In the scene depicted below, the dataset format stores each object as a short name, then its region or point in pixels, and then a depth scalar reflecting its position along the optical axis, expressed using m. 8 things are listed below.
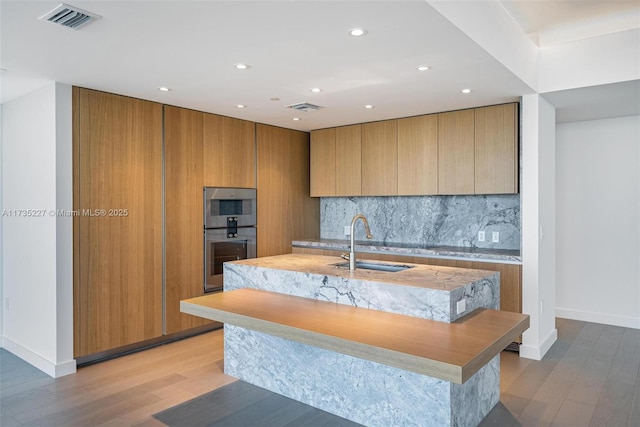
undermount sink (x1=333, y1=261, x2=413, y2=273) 3.32
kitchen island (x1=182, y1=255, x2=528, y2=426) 2.15
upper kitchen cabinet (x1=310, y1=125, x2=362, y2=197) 5.48
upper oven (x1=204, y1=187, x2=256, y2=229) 4.75
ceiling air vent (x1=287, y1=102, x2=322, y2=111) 4.35
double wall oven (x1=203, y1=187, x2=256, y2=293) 4.74
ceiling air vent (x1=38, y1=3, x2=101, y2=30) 2.22
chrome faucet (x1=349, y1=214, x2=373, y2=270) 3.23
